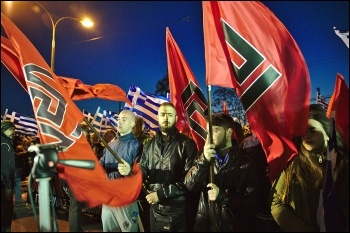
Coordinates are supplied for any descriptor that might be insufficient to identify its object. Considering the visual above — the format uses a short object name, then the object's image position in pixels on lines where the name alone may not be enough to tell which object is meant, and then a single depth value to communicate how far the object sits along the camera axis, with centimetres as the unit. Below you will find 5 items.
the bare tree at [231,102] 3882
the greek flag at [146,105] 890
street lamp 1203
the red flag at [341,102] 367
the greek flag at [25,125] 1894
